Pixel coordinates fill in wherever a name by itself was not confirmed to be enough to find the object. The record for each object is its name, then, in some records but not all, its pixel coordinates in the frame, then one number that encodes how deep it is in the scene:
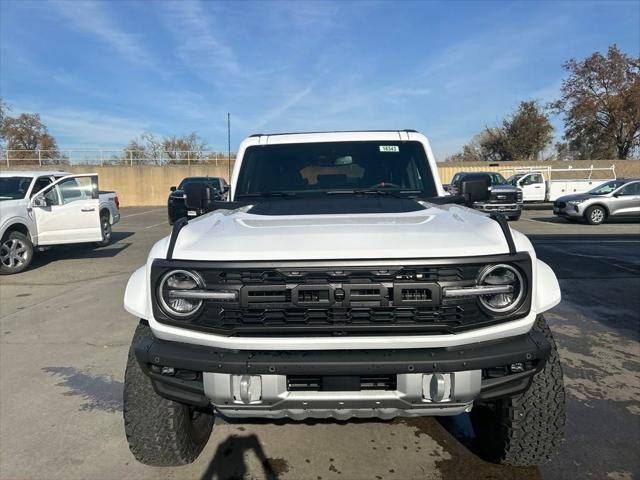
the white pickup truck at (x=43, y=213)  8.58
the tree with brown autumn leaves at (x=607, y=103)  40.19
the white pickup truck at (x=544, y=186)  21.81
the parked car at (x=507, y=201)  16.75
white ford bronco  2.09
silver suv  16.11
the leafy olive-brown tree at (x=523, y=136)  44.56
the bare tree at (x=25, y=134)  46.25
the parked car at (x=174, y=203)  13.16
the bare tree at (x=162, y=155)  33.78
